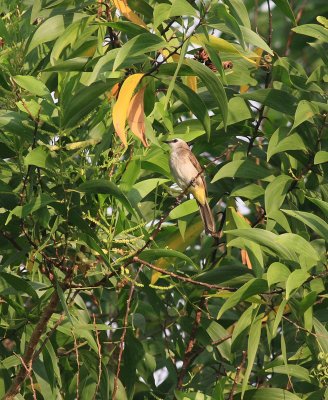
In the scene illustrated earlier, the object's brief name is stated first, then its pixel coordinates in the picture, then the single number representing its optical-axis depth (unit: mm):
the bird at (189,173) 8680
